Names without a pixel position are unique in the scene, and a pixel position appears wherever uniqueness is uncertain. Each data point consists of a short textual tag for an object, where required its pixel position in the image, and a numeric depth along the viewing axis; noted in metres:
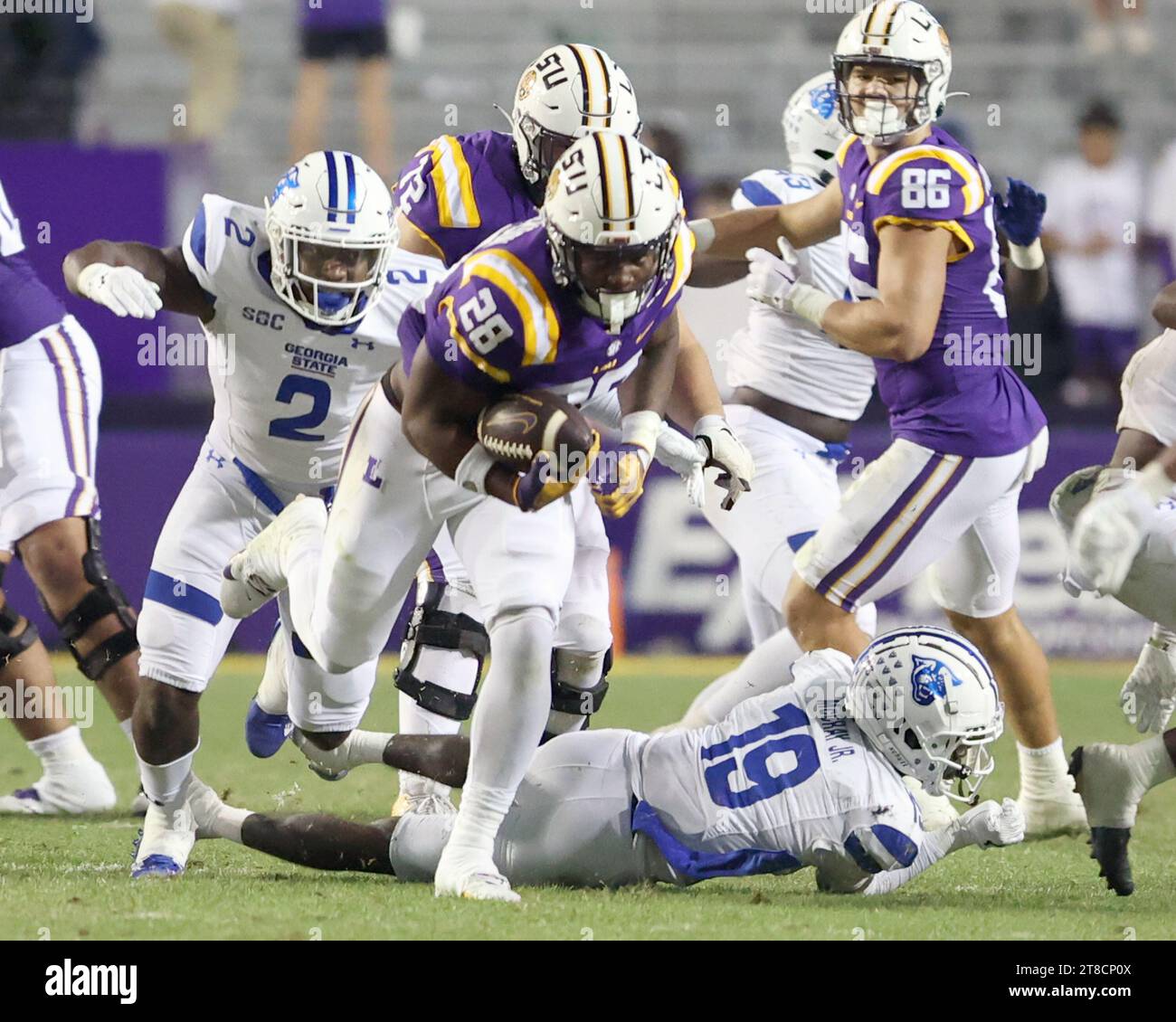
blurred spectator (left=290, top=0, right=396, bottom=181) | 21.56
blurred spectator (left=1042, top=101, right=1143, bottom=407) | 20.30
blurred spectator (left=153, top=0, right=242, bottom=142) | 22.39
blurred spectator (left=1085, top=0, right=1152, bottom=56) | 22.66
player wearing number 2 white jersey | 9.50
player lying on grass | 8.43
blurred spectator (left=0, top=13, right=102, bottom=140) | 19.97
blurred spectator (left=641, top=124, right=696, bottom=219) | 18.89
